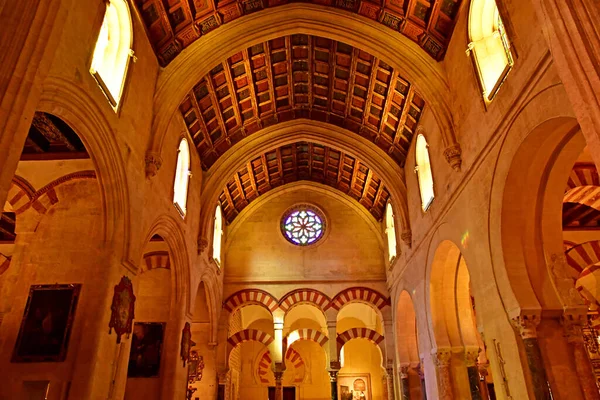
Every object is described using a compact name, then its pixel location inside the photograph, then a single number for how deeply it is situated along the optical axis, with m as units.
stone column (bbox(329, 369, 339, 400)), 14.10
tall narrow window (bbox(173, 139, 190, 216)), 10.28
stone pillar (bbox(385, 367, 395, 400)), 14.05
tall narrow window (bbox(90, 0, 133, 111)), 6.96
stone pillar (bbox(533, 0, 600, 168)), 3.71
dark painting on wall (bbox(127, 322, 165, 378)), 9.41
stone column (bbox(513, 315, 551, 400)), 5.71
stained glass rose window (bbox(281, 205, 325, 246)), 15.91
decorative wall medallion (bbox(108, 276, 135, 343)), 6.81
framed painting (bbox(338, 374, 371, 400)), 18.91
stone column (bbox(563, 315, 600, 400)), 5.58
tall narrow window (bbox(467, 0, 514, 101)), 6.81
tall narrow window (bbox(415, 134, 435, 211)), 10.43
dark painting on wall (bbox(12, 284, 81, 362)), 6.52
